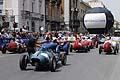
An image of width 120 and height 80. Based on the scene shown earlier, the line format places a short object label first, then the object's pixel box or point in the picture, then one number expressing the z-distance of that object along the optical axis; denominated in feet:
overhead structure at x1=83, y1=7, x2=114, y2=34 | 106.63
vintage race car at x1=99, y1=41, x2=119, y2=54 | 106.01
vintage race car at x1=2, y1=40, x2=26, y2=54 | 108.88
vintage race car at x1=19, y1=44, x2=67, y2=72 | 59.62
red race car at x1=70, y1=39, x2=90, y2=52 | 115.89
